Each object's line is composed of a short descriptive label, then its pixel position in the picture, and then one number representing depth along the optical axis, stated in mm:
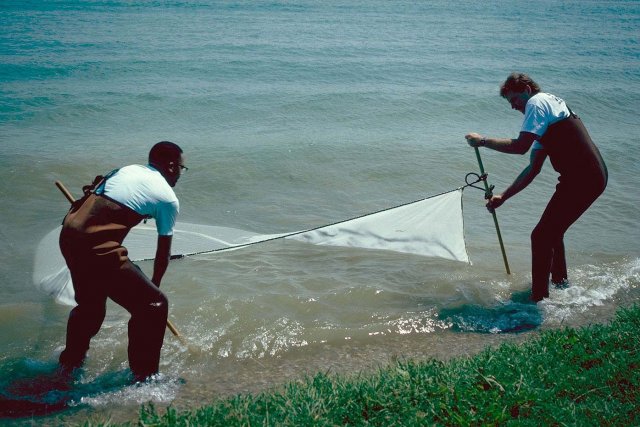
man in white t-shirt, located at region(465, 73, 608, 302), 5449
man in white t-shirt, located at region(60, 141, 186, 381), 3939
